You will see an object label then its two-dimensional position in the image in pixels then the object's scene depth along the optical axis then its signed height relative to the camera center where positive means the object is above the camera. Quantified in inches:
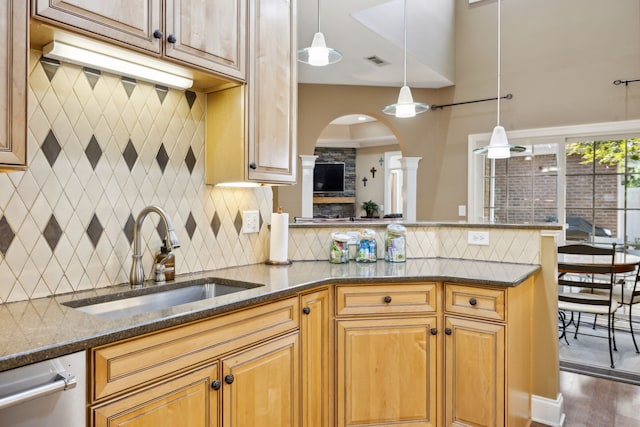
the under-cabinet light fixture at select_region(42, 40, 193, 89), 62.0 +22.2
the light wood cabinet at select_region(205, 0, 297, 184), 83.1 +18.8
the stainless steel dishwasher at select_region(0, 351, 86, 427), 40.4 -17.8
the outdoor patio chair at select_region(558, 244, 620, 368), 135.0 -24.0
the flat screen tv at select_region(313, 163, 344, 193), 424.5 +30.2
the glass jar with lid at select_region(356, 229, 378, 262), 103.5 -9.2
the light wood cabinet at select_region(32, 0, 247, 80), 56.9 +26.9
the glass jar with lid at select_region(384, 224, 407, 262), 103.9 -8.4
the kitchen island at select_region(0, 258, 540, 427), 63.9 -23.7
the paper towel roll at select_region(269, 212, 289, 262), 98.5 -7.0
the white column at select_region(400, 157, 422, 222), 230.4 +12.6
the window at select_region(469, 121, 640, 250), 175.5 +12.1
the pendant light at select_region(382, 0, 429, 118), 115.0 +26.9
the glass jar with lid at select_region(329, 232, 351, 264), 101.4 -9.4
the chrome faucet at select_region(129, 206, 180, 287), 73.1 -8.1
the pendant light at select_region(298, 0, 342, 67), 103.0 +37.0
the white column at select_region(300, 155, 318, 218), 227.1 +13.1
